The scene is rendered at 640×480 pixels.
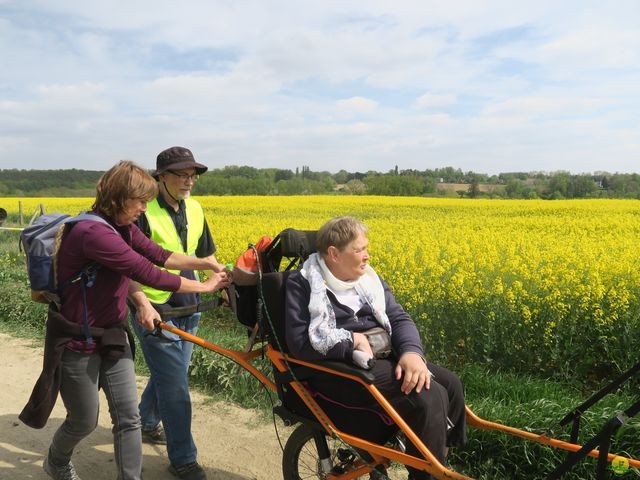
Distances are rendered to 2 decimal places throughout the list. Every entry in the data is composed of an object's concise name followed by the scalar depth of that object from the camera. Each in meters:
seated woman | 2.57
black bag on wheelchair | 3.00
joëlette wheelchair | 2.51
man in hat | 3.41
